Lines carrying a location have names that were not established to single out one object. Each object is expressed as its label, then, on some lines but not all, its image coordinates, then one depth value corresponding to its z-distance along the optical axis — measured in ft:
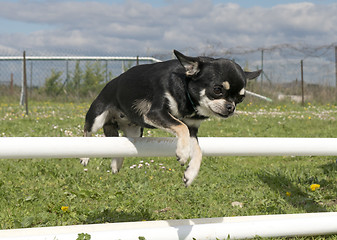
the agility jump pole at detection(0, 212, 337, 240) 9.95
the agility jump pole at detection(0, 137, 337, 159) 9.10
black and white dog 9.75
